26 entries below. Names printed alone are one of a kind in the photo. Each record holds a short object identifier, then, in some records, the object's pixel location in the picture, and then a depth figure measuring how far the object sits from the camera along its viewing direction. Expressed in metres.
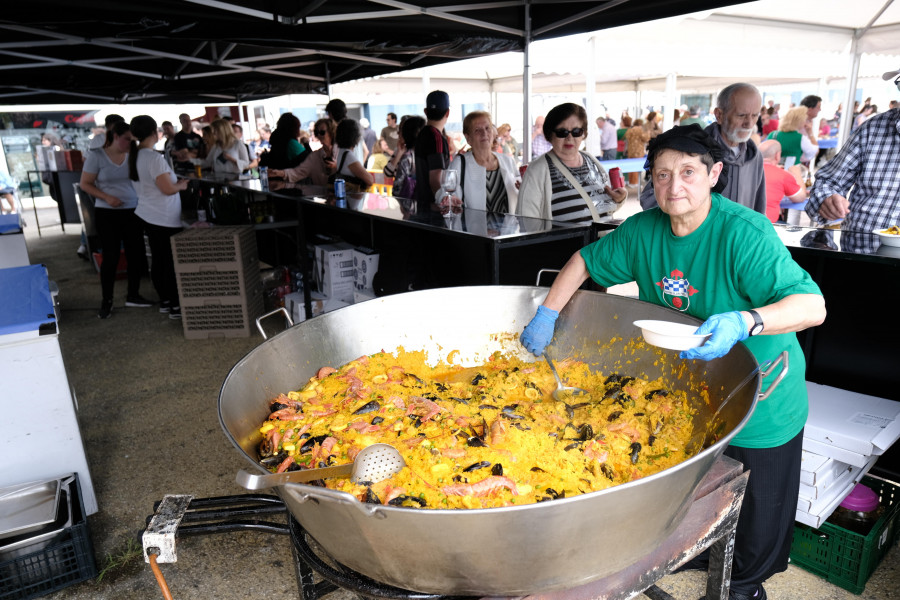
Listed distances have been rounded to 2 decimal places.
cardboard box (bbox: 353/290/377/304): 4.52
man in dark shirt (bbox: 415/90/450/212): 4.45
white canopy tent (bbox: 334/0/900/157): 6.04
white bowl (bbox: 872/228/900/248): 2.31
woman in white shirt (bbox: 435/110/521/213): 4.02
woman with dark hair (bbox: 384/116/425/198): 5.07
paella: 1.18
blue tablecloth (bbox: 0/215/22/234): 4.34
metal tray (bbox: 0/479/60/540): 2.27
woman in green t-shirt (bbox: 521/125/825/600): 1.46
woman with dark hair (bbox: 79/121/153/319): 5.34
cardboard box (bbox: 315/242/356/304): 4.62
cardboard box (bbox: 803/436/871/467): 2.08
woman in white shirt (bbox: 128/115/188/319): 5.12
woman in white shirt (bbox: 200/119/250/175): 7.53
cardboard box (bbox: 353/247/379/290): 4.52
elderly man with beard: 3.13
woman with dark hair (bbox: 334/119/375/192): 5.48
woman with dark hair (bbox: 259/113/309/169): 6.43
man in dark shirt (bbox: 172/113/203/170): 10.00
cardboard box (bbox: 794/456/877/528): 2.13
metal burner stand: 1.15
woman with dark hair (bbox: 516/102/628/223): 3.33
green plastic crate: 2.13
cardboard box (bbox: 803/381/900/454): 2.08
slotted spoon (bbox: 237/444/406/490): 1.13
